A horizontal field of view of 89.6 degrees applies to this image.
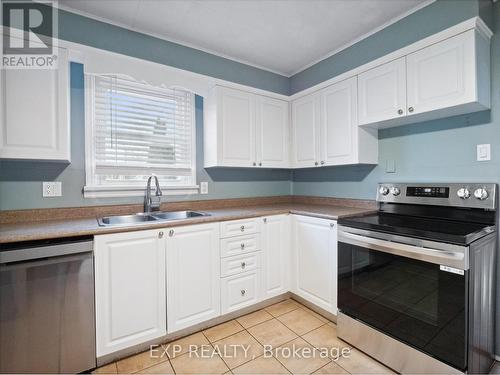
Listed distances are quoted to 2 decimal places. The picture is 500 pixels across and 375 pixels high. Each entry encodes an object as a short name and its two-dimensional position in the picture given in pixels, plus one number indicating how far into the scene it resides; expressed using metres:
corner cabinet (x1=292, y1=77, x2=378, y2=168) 2.28
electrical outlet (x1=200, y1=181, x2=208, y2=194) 2.62
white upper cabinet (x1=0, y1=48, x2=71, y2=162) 1.55
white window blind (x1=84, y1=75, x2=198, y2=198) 2.11
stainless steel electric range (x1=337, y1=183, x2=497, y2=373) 1.31
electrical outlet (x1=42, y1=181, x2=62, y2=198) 1.89
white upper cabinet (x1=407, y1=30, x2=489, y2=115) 1.57
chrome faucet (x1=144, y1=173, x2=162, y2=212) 2.24
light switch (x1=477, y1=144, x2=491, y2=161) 1.70
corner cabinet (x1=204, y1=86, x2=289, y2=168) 2.45
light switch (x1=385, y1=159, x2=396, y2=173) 2.24
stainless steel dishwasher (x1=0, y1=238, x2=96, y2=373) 1.32
